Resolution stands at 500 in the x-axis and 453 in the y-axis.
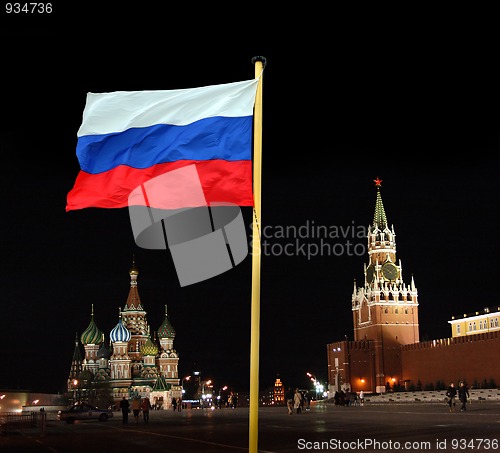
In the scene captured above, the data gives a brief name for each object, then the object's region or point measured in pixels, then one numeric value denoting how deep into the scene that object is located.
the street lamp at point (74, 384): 88.31
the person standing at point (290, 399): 33.22
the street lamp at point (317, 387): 94.12
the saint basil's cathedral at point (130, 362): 86.72
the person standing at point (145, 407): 29.13
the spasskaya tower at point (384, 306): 86.88
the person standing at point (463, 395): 29.12
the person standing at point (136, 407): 28.86
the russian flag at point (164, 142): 7.73
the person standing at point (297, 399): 33.34
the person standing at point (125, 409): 28.69
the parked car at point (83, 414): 34.38
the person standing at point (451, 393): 28.73
